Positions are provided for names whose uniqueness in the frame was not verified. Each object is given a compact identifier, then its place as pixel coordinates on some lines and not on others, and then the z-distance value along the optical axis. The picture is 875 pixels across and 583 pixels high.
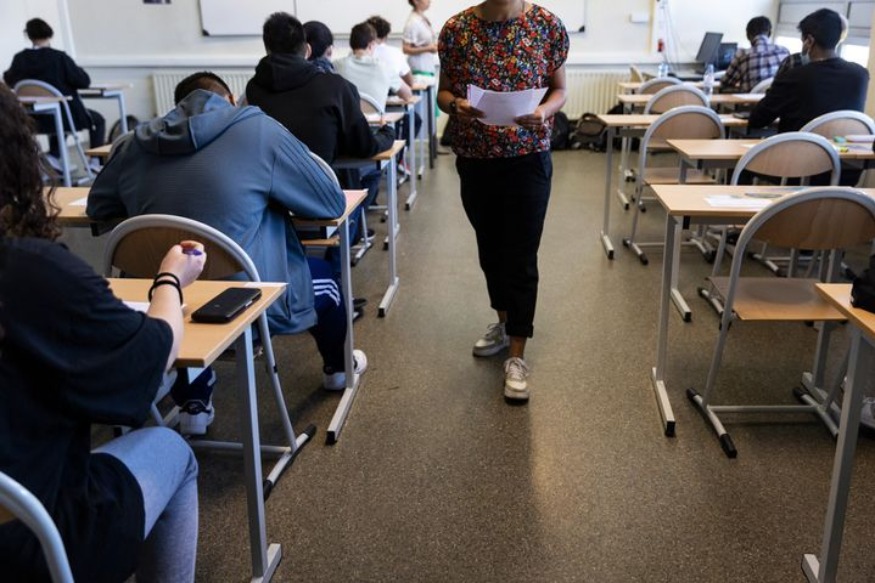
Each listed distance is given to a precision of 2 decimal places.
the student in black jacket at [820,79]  3.91
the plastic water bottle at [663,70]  7.17
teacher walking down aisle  2.43
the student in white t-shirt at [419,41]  6.83
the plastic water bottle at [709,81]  5.46
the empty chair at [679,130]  3.92
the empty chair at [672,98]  4.70
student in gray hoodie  1.92
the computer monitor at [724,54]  7.71
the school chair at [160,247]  1.75
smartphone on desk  1.44
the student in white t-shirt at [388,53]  5.80
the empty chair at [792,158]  2.94
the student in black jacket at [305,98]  2.98
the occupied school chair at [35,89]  5.76
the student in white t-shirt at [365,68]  4.98
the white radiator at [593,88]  8.33
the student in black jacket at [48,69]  6.14
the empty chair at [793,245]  2.12
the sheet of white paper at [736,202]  2.37
